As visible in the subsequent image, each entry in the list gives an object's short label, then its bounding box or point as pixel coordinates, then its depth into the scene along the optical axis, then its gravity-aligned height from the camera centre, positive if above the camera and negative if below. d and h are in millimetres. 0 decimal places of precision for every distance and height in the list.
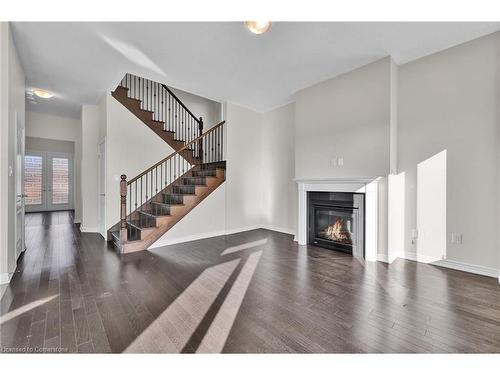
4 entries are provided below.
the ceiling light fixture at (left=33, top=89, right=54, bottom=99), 4621 +1909
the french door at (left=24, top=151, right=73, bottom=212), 8430 +194
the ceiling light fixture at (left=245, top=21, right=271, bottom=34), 2506 +1781
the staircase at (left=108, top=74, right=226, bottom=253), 4172 +290
